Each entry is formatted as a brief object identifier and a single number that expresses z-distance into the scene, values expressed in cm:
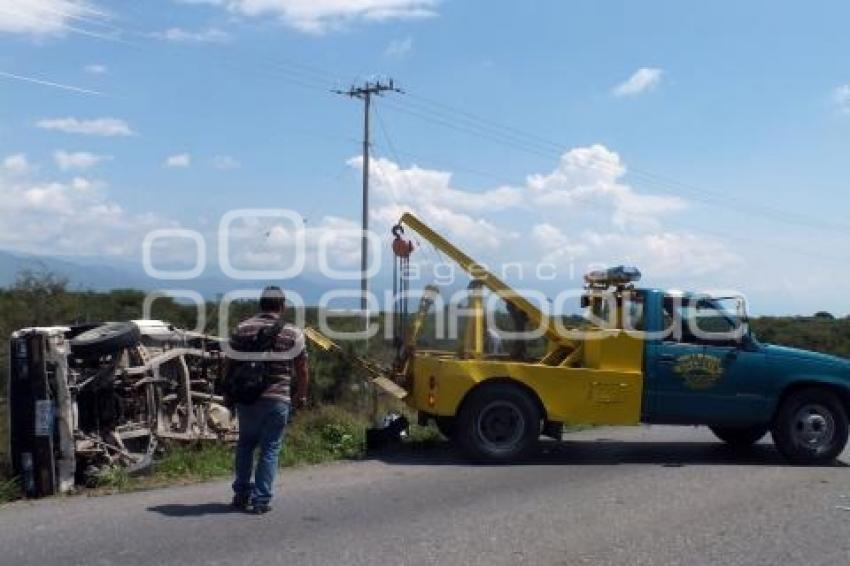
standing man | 818
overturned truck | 894
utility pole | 4453
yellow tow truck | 1121
